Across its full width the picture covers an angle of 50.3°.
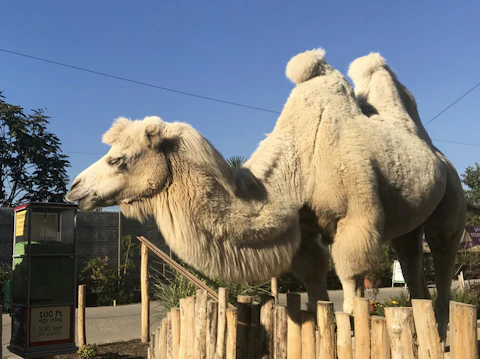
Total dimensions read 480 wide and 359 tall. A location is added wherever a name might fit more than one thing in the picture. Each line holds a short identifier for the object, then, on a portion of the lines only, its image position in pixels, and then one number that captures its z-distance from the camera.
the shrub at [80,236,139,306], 13.67
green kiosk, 6.61
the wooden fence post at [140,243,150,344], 8.51
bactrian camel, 3.11
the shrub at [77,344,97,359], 7.72
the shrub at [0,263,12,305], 11.80
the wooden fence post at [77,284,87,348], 8.20
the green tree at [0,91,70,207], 19.00
